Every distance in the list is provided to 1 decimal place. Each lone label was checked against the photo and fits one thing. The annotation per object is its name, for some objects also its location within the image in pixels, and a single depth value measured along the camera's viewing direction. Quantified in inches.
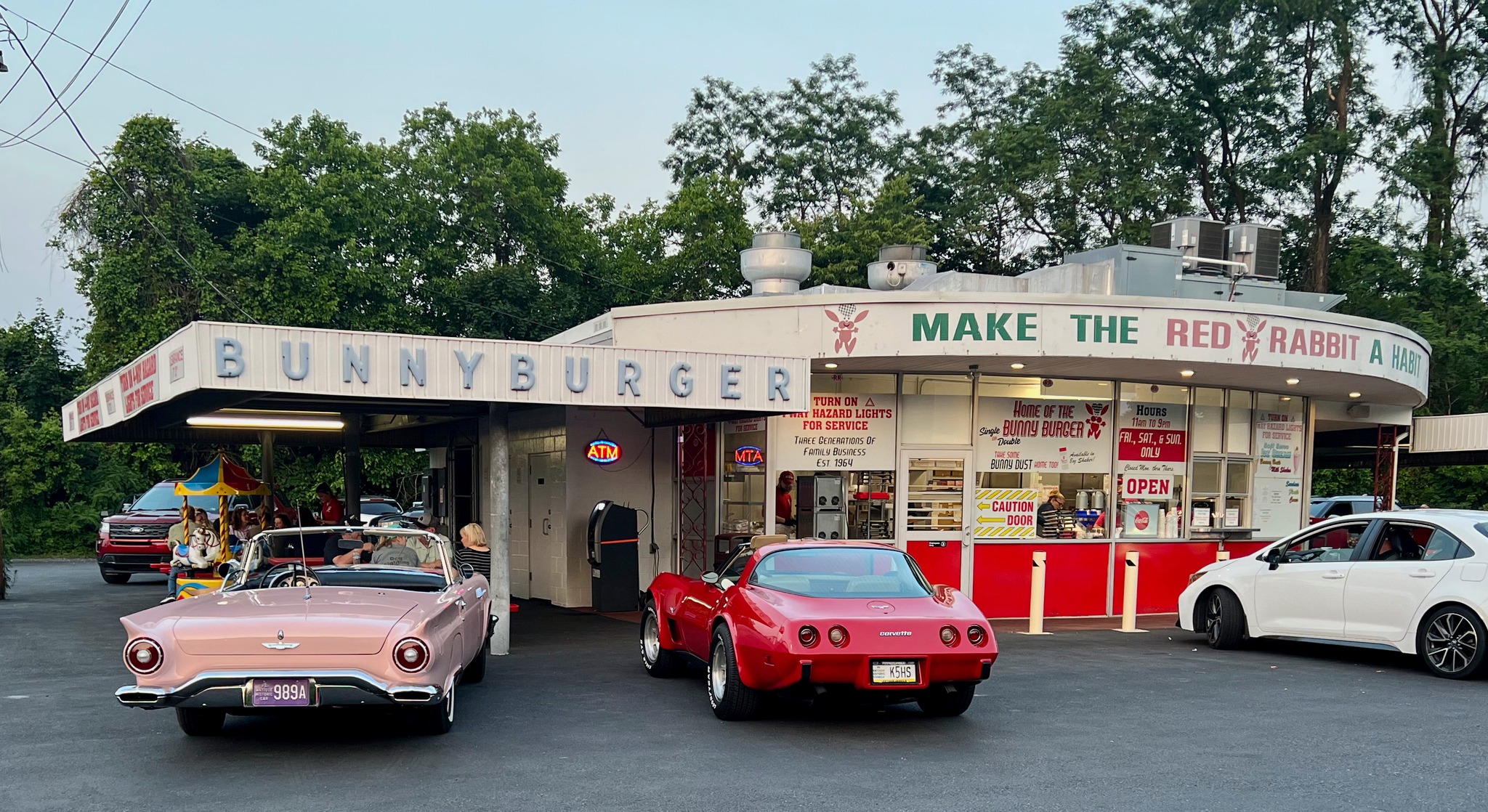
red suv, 847.1
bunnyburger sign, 423.2
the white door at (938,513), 631.8
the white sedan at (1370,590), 443.2
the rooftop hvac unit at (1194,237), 770.2
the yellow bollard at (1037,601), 586.9
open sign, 672.4
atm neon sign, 665.0
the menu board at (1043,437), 645.9
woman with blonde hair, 484.7
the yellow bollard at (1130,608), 602.2
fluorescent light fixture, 663.1
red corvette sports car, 330.0
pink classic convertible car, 282.2
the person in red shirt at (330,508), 796.0
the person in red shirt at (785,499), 624.4
